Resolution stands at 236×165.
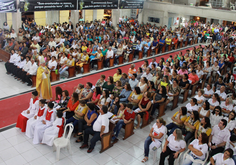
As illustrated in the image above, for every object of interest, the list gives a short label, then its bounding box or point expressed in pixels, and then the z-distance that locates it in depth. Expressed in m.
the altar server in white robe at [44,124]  5.67
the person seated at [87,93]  6.89
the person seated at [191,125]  5.53
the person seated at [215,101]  6.55
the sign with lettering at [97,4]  14.39
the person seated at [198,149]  4.66
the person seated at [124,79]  7.89
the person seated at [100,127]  5.30
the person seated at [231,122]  5.58
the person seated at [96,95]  6.73
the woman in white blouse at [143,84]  7.39
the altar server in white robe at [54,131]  5.45
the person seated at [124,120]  5.89
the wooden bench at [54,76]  9.35
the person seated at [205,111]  6.00
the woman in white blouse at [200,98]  6.82
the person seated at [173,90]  7.48
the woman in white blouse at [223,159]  4.30
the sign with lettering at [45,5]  11.93
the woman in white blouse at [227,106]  6.48
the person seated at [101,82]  7.61
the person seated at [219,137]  5.15
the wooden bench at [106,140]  5.43
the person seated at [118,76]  8.25
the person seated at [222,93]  7.13
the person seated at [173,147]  4.81
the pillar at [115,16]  17.98
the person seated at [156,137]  5.17
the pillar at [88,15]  21.80
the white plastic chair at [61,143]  5.11
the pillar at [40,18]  18.67
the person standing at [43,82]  7.58
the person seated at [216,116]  5.80
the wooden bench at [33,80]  8.68
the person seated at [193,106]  6.20
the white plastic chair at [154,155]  5.18
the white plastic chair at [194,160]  4.61
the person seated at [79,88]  6.98
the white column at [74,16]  15.82
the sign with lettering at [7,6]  11.13
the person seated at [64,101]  6.44
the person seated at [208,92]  7.38
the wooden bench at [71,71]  9.75
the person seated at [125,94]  7.01
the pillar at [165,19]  22.22
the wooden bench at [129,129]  5.99
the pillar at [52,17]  19.28
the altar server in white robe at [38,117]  5.84
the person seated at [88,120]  5.59
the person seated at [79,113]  5.91
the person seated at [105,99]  6.49
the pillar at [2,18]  14.96
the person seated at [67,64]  9.62
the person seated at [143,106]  6.46
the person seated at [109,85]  7.43
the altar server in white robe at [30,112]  6.07
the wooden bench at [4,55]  10.63
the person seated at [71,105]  6.17
